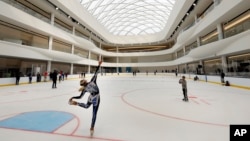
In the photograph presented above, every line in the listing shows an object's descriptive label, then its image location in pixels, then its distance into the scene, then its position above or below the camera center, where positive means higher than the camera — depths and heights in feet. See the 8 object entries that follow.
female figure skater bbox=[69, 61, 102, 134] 10.41 -1.79
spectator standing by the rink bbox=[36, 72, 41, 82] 61.36 -1.69
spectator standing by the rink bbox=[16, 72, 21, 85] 50.74 -1.76
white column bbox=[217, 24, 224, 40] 53.24 +18.88
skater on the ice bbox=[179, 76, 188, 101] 23.68 -3.05
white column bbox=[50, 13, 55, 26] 73.12 +34.00
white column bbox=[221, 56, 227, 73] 54.15 +4.80
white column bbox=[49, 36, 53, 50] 71.00 +19.17
